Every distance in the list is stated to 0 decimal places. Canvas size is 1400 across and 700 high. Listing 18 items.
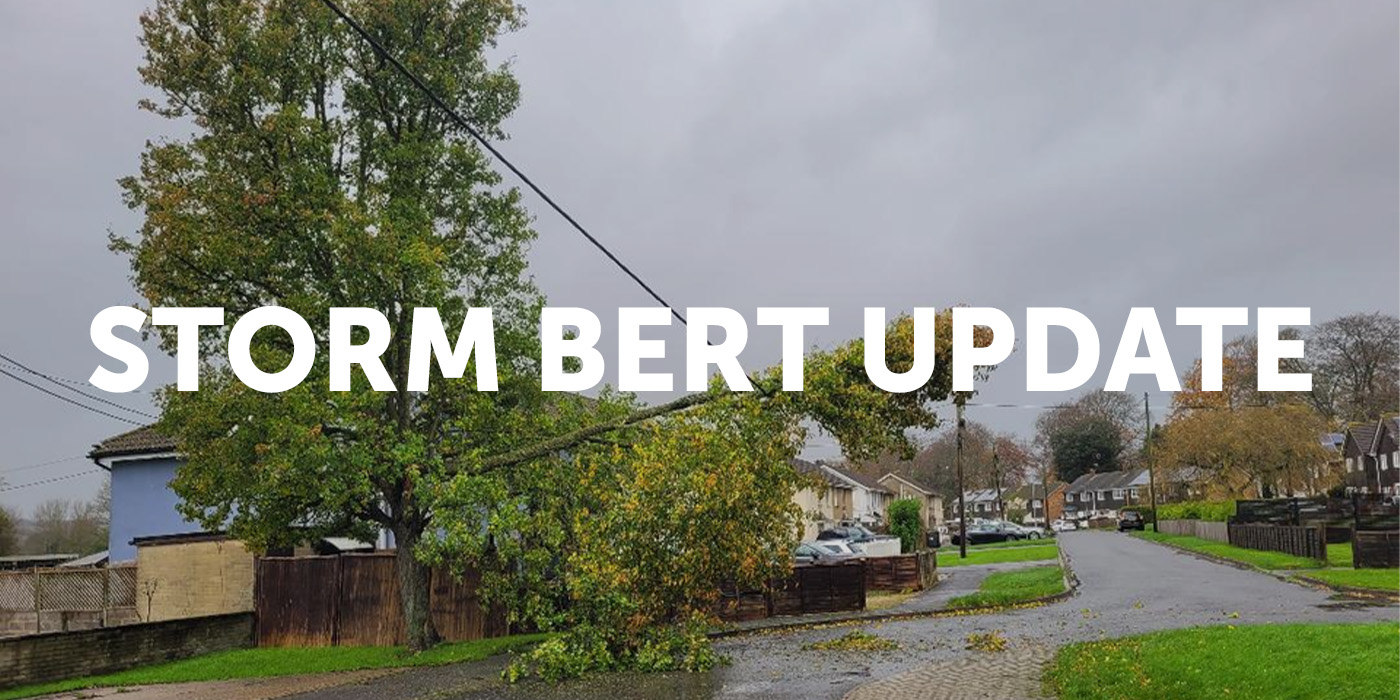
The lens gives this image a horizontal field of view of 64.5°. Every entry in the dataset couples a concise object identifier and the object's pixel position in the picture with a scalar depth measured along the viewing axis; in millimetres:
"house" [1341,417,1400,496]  69750
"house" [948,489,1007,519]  149250
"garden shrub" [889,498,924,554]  41812
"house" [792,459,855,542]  72625
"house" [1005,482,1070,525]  135750
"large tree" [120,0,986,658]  17562
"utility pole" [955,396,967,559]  50369
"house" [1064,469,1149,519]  121188
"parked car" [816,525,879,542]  57000
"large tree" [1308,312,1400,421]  78188
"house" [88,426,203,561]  32469
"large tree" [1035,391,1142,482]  108375
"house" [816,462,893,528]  91750
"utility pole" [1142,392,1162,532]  68338
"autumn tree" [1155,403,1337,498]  56969
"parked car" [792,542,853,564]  37062
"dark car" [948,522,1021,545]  73875
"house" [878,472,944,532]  105438
